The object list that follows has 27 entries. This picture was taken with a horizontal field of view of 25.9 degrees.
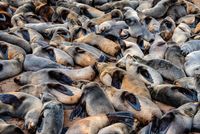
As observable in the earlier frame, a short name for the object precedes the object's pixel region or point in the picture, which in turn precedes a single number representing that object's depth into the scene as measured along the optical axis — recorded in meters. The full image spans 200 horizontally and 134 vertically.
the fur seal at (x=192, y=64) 6.86
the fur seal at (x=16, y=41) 7.50
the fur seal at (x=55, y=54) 7.15
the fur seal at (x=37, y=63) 6.81
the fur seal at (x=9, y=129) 4.71
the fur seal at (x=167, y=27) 8.83
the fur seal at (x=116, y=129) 4.83
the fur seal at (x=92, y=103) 5.41
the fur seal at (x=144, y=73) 6.56
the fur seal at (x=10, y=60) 6.55
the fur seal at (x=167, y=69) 6.73
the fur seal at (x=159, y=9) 9.98
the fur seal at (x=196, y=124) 5.21
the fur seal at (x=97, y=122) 4.89
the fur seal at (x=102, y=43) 7.77
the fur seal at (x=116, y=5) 10.44
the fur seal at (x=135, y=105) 5.38
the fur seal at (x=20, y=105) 5.30
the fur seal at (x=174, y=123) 4.96
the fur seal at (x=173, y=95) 5.91
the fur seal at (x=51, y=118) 4.90
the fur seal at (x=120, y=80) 6.09
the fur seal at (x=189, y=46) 7.69
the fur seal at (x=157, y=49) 7.55
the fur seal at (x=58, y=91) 5.79
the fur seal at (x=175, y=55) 7.31
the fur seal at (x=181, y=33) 8.54
